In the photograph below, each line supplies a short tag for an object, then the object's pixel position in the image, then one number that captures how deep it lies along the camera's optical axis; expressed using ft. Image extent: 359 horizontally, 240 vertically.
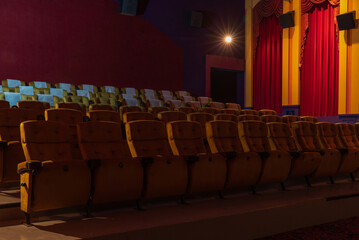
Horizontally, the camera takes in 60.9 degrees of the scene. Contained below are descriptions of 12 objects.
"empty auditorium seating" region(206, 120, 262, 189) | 11.86
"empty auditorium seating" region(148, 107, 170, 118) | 19.76
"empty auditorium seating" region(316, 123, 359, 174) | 15.63
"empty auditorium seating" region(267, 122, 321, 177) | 13.73
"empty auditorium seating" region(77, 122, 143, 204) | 9.39
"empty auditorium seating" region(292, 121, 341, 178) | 14.77
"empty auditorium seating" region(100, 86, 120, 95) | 33.80
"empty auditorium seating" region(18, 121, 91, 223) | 8.46
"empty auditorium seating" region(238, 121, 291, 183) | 12.69
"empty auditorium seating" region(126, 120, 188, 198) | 10.20
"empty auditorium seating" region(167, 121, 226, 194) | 11.05
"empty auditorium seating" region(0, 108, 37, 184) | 11.16
